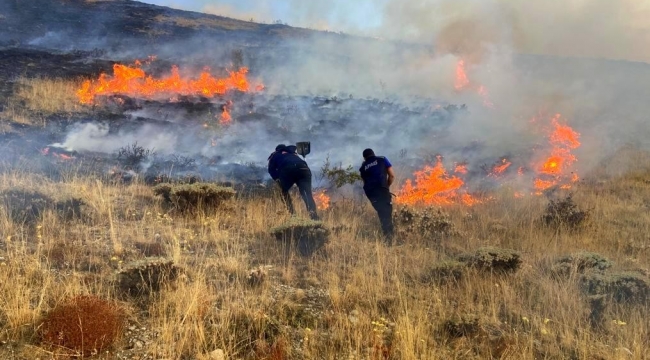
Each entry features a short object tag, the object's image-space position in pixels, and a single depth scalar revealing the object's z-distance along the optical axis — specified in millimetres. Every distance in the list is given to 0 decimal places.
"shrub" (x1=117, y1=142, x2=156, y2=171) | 11969
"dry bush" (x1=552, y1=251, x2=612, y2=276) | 6016
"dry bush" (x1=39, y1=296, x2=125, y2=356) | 3496
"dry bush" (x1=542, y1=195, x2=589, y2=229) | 8805
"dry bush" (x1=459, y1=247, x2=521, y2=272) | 5871
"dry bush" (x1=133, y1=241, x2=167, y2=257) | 5632
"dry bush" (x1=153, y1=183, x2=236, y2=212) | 8102
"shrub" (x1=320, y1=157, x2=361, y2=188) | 10875
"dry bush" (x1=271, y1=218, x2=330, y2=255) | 6656
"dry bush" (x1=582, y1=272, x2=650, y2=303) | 5234
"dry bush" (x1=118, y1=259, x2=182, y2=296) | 4477
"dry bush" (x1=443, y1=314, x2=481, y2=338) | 4281
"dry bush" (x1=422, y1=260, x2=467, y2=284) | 5525
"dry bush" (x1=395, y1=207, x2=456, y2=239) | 7852
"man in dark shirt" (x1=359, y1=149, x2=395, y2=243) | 8047
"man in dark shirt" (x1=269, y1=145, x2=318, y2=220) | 8627
